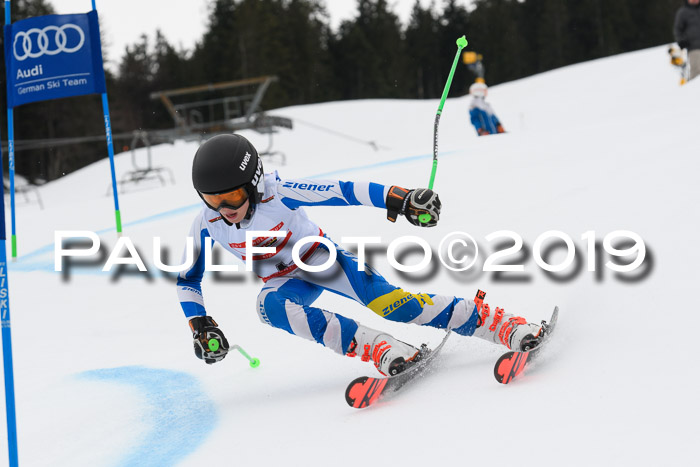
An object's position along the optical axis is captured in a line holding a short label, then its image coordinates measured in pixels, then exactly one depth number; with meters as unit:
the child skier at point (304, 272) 2.75
